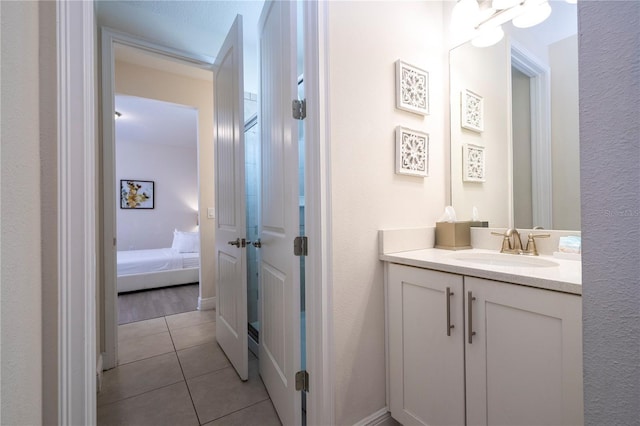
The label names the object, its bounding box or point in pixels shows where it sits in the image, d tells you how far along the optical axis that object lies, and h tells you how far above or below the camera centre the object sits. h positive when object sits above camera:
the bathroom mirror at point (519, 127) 1.30 +0.44
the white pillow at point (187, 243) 4.61 -0.48
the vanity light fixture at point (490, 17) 1.41 +1.04
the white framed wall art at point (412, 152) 1.43 +0.32
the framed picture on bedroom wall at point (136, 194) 5.47 +0.41
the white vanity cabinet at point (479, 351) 0.82 -0.50
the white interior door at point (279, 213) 1.26 +0.00
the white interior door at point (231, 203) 1.73 +0.07
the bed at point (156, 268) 3.69 -0.76
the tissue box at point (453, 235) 1.51 -0.13
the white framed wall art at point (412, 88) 1.44 +0.66
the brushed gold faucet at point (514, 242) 1.36 -0.16
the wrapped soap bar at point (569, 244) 1.20 -0.15
